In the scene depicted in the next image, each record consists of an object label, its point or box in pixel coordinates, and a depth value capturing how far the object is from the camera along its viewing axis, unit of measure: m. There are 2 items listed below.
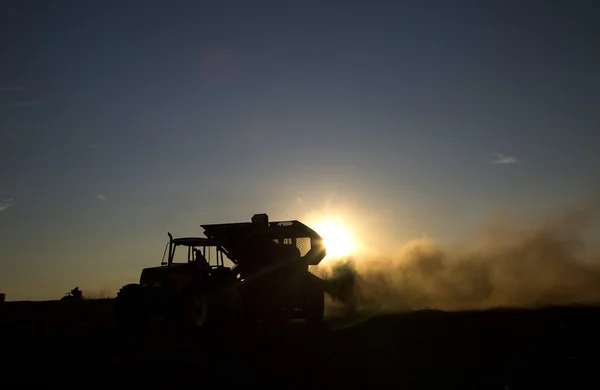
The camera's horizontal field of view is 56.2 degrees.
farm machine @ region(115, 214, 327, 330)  18.11
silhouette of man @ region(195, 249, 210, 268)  19.61
